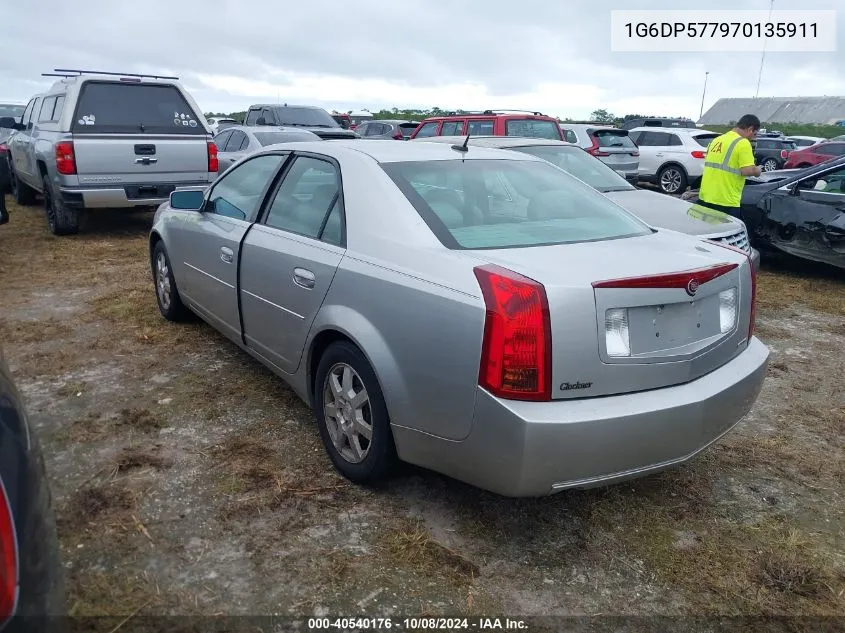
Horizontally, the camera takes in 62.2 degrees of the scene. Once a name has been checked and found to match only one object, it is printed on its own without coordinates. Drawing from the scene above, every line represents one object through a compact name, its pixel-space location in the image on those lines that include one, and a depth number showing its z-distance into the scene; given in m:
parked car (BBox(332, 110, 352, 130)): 24.63
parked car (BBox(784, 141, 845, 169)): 19.05
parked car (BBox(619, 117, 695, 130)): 25.12
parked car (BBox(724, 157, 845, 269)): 7.31
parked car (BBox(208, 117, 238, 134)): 22.56
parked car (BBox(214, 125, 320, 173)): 11.98
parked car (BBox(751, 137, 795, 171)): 22.18
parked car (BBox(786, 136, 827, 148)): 24.48
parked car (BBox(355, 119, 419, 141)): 19.61
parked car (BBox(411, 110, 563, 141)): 10.41
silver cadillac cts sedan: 2.46
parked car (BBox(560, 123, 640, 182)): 14.34
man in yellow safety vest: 7.39
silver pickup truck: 8.50
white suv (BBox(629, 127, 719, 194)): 16.38
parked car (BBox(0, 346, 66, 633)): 1.35
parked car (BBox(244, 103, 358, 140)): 15.24
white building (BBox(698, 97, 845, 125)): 62.81
